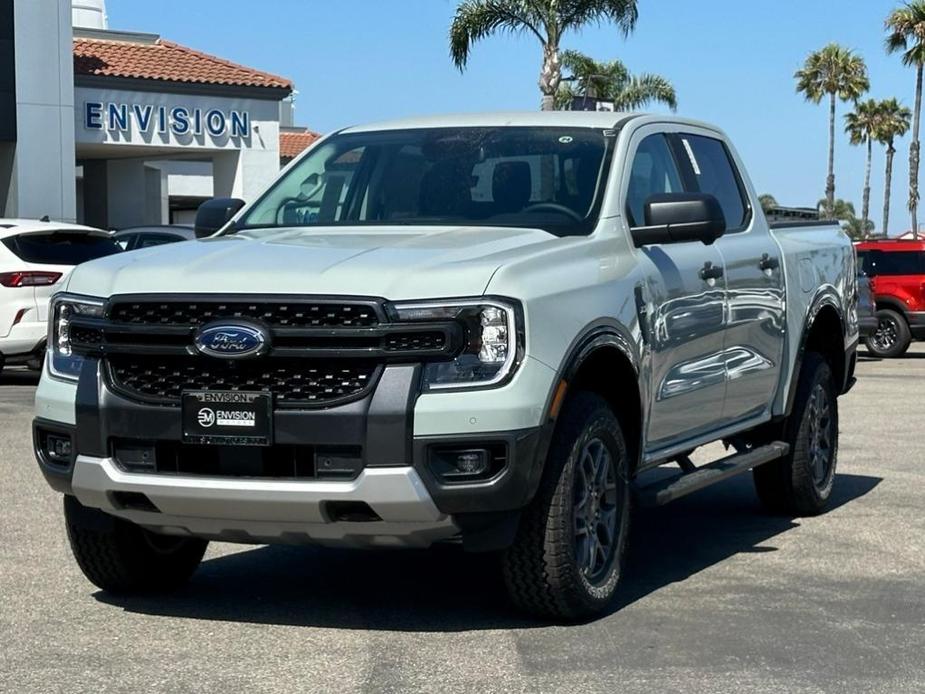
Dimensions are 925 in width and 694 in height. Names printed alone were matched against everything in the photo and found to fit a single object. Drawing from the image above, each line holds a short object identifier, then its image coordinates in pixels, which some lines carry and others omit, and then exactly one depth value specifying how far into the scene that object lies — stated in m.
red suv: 25.19
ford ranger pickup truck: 5.89
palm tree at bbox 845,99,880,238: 92.81
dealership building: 29.45
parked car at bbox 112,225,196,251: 21.30
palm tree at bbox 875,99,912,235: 92.44
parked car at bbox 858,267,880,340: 20.34
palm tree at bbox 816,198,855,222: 116.46
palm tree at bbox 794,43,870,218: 78.25
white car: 16.55
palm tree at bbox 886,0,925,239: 62.00
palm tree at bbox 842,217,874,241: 94.88
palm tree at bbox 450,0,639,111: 32.16
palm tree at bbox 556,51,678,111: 47.59
